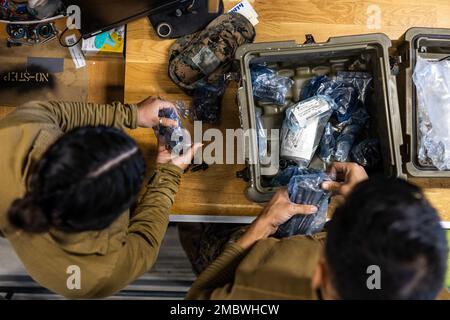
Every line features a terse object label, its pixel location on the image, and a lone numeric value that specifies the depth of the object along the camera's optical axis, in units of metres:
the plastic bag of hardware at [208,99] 1.22
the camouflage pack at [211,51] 1.22
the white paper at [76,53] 1.52
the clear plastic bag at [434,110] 1.14
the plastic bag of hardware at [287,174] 1.14
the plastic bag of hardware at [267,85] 1.18
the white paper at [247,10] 1.27
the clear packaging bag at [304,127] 1.14
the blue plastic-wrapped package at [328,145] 1.20
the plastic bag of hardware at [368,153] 1.16
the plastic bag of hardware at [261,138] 1.20
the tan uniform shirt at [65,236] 0.86
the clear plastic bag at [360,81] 1.18
